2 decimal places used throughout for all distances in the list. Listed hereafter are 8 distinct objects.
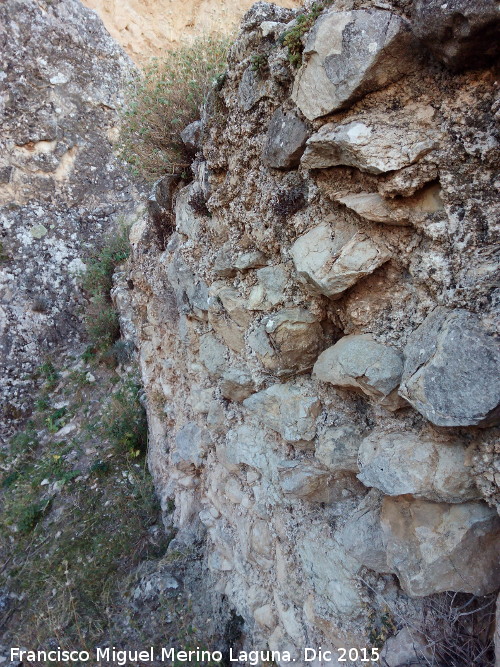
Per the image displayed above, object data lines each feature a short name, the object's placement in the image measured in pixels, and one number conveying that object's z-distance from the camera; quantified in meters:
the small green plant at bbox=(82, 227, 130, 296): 6.32
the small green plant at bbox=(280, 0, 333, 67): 1.65
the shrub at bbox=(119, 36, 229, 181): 3.17
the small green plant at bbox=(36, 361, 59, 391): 6.04
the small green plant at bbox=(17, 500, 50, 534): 4.25
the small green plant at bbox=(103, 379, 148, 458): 4.72
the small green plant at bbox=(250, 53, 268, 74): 1.95
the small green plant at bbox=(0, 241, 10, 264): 6.45
